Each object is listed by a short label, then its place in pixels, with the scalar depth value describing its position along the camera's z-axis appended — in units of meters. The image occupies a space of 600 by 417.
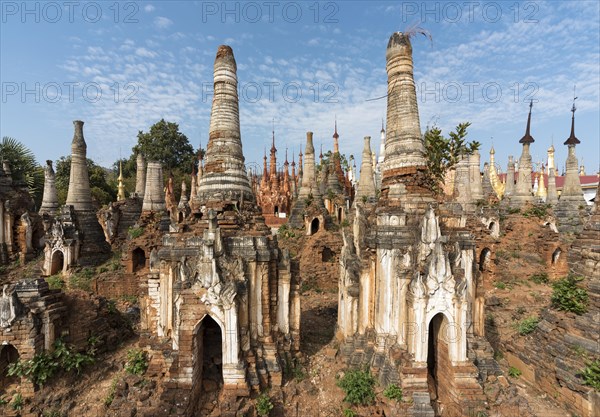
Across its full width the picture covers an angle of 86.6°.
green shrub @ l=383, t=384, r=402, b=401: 7.27
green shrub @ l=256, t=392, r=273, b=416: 7.22
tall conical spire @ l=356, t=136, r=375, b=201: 22.81
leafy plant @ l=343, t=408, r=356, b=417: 7.44
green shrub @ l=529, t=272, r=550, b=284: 19.25
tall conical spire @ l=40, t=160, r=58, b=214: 21.05
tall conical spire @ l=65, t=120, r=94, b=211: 18.81
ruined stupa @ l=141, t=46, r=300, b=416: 7.51
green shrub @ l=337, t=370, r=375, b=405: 7.72
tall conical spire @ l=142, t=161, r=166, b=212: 19.33
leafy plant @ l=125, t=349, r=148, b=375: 8.44
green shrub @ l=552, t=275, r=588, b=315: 8.54
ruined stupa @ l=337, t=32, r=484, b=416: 7.47
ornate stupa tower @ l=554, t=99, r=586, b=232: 22.97
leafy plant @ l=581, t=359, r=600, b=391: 7.20
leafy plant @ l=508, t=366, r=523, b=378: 9.26
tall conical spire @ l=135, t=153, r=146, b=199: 25.68
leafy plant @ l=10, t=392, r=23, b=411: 8.14
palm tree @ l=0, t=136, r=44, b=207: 26.50
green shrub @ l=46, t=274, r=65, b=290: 16.07
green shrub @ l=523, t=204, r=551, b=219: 22.39
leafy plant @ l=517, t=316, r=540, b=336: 10.02
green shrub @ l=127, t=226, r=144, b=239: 18.20
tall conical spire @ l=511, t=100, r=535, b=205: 23.62
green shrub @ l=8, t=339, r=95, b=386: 8.43
